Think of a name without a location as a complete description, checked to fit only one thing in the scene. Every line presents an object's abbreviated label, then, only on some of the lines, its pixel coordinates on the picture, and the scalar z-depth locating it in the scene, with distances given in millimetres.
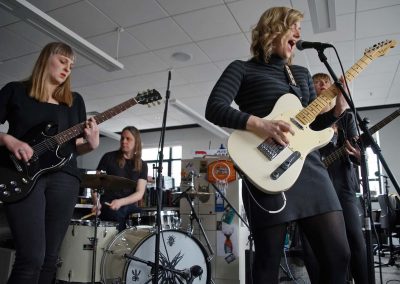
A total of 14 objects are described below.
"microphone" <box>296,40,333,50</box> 1361
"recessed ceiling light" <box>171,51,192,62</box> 5176
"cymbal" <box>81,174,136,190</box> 2576
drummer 2916
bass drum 2424
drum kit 2459
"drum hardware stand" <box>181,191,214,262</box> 3100
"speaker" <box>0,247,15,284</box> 2797
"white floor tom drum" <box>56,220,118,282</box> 2646
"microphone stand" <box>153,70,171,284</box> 1956
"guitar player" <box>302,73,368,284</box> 1845
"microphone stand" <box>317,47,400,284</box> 1191
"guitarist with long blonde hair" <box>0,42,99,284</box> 1312
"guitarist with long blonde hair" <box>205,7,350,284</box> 1104
